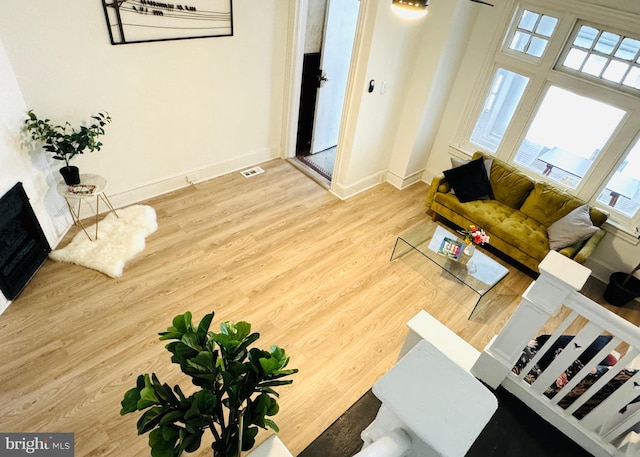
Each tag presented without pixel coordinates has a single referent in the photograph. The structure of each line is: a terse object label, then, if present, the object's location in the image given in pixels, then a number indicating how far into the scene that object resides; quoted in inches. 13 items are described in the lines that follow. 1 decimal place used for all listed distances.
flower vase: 130.6
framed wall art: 117.5
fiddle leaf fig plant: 36.8
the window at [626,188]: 133.6
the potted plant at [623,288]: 134.2
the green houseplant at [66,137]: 112.5
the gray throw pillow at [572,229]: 132.3
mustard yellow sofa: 136.8
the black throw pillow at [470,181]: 156.5
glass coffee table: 126.0
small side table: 121.9
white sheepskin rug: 125.6
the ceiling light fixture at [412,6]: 94.8
